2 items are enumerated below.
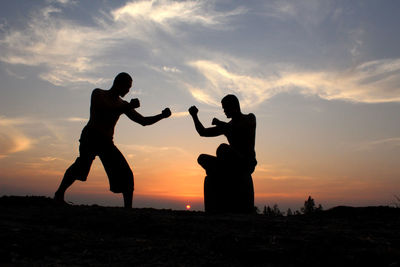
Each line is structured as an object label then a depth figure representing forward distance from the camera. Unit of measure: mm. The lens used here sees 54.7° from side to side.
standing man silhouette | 7332
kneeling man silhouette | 7840
